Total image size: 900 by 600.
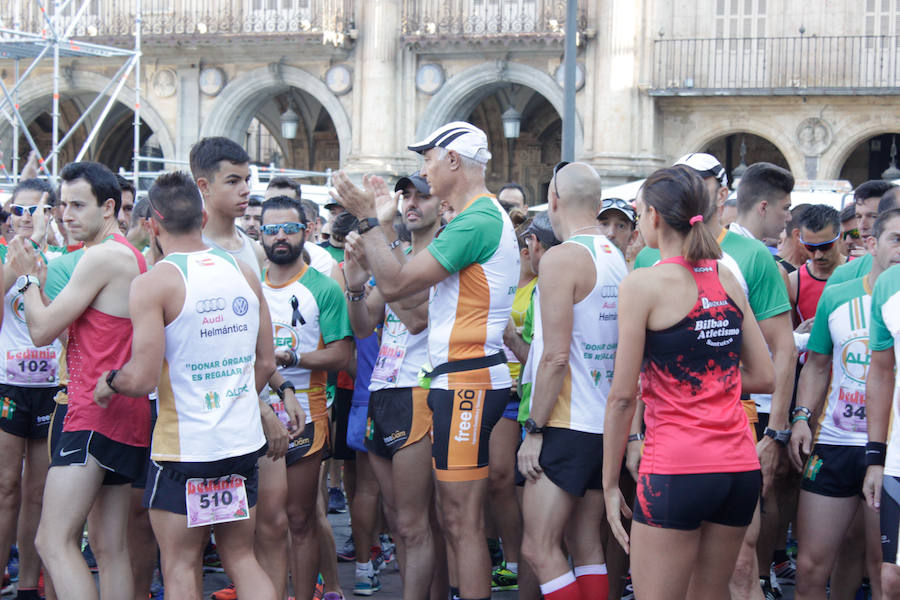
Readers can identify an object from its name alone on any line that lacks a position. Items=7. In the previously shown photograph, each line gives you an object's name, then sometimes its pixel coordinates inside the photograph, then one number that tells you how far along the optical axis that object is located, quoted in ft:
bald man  15.10
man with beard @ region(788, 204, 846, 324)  21.35
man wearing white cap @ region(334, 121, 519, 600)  15.53
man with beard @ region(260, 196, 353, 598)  18.03
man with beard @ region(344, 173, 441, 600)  17.15
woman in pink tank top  12.73
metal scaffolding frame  59.41
